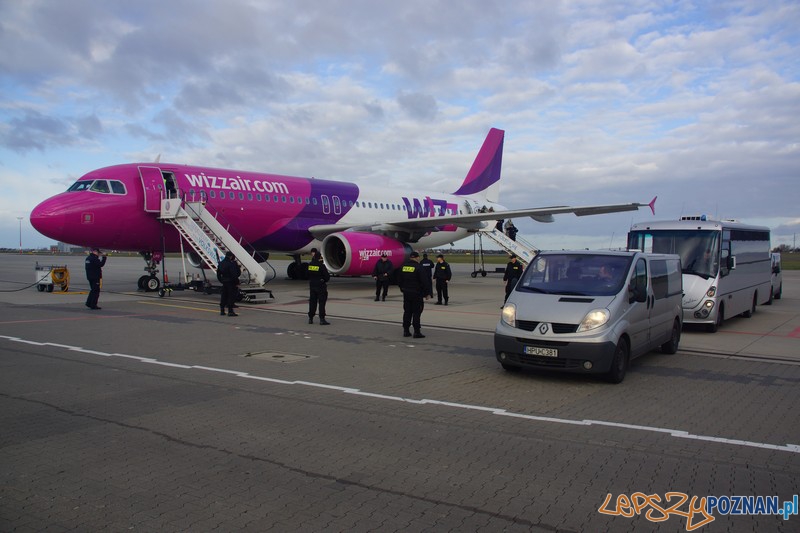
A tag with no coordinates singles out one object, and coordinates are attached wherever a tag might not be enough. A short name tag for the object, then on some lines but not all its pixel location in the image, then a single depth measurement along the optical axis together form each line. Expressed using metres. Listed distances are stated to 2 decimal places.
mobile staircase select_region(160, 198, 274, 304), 19.20
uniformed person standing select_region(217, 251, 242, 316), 15.83
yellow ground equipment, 22.48
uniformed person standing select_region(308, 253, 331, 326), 14.42
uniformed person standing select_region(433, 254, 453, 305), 19.78
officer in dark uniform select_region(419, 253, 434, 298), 19.11
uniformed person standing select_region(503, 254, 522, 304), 17.94
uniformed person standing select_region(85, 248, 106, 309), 16.67
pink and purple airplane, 19.28
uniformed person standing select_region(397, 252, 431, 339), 12.45
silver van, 8.23
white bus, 13.67
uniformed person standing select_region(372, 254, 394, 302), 20.73
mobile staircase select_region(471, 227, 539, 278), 29.83
